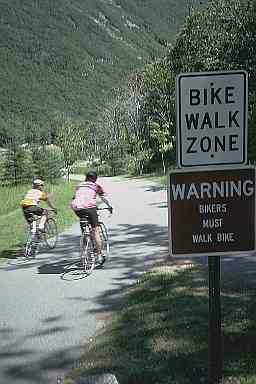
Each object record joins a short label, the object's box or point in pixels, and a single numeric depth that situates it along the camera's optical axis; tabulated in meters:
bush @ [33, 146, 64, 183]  48.06
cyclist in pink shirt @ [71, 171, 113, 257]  9.65
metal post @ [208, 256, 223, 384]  3.87
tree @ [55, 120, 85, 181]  63.75
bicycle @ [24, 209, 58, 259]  11.66
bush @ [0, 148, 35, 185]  49.06
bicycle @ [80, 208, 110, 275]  9.61
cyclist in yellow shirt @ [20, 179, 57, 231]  11.80
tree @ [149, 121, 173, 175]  47.19
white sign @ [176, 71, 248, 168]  3.68
